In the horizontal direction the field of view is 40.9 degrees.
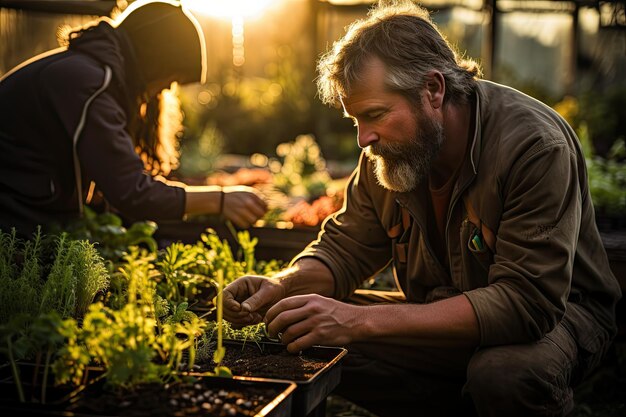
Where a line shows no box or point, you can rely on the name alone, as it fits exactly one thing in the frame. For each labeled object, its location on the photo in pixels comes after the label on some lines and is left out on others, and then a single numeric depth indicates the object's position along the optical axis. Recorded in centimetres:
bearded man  270
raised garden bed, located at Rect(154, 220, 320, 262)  477
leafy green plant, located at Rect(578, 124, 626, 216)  490
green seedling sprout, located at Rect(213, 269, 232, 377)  217
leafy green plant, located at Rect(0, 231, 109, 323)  249
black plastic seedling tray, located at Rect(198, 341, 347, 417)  224
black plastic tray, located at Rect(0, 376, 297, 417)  197
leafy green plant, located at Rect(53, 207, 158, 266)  368
